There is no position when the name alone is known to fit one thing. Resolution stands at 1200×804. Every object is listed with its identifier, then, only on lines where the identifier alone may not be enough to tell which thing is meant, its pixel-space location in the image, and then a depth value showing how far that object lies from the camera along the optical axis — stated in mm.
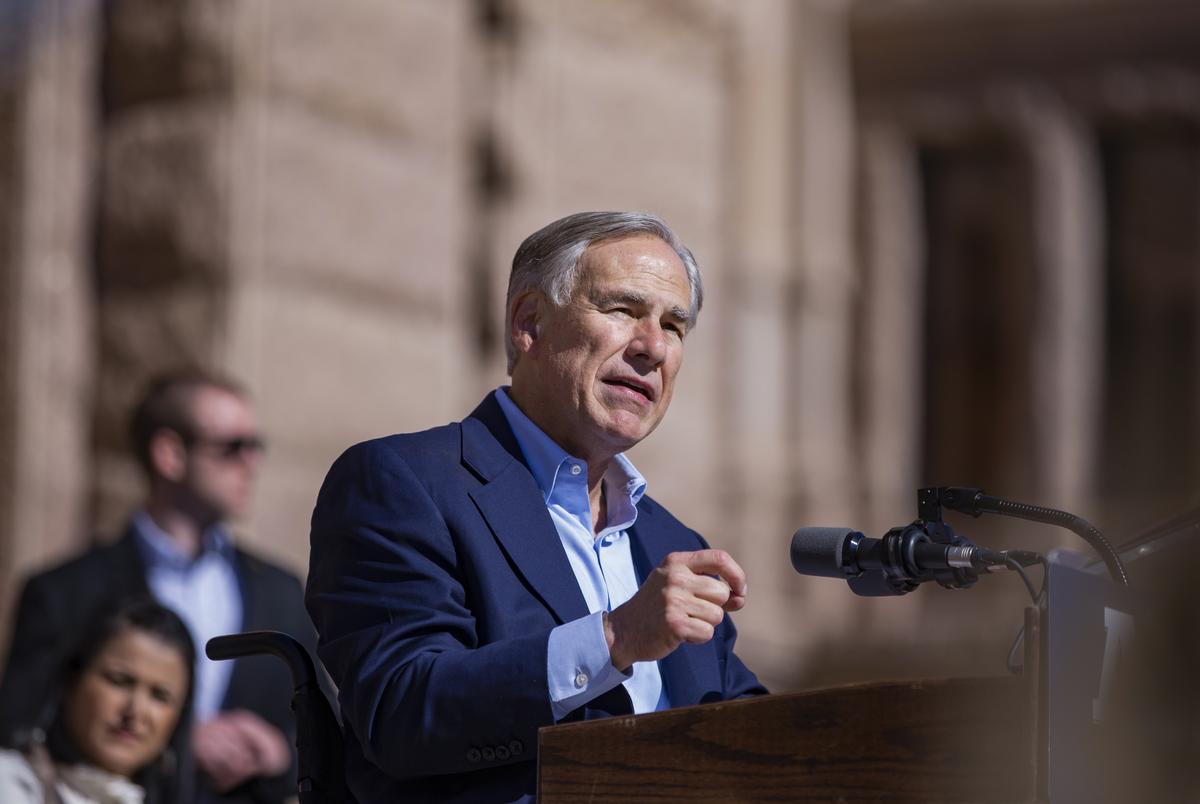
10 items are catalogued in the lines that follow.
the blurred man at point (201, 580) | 8641
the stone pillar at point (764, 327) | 17500
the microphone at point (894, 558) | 4469
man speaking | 4652
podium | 3910
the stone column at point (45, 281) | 13117
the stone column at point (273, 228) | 12937
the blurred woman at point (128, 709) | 7836
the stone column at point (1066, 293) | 17672
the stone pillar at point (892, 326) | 18266
